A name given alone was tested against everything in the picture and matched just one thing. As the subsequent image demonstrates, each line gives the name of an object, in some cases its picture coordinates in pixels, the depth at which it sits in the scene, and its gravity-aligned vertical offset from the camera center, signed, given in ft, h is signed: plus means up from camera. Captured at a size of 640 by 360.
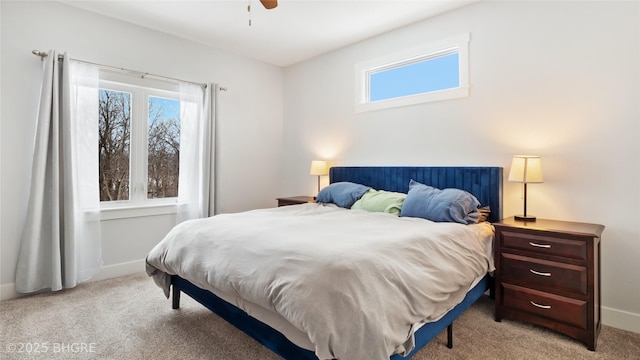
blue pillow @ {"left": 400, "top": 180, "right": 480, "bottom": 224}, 8.11 -0.70
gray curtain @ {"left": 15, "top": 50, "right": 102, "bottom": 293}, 9.09 -0.30
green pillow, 9.53 -0.73
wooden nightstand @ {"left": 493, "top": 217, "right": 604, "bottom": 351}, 6.58 -2.14
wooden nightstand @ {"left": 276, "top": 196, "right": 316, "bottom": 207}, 13.12 -0.93
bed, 4.16 -2.02
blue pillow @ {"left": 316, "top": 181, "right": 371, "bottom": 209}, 10.94 -0.53
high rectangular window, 10.28 +3.79
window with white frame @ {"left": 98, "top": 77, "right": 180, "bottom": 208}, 11.04 +1.22
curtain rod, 9.26 +3.74
